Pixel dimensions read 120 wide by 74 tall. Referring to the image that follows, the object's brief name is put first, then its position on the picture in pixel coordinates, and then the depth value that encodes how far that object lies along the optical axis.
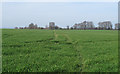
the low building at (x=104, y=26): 135.25
